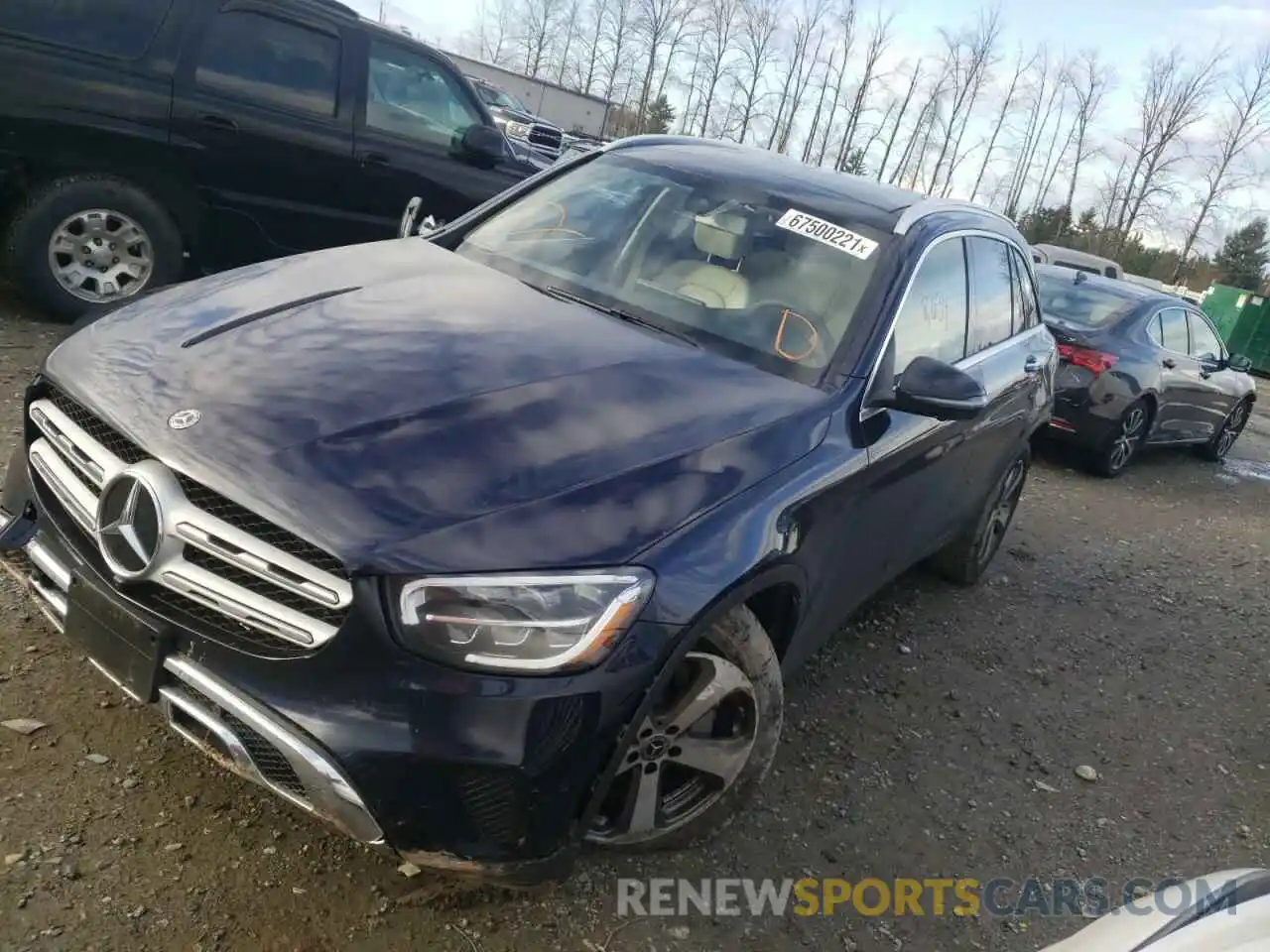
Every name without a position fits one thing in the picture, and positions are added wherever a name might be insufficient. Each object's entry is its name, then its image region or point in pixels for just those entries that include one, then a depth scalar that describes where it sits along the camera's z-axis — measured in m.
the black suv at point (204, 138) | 5.35
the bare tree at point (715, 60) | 62.47
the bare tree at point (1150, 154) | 48.41
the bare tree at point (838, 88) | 57.68
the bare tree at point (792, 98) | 60.72
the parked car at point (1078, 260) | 20.14
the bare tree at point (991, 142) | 57.62
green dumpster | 26.41
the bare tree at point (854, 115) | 58.09
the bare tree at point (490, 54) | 73.38
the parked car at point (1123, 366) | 8.12
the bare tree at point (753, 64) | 61.06
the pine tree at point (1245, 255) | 53.16
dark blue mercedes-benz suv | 2.02
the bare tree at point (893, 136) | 58.38
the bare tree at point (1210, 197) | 48.09
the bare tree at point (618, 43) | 64.88
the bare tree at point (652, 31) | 63.19
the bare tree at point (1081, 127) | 54.22
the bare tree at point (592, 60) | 66.50
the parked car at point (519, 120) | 7.00
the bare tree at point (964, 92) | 55.56
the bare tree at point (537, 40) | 70.44
